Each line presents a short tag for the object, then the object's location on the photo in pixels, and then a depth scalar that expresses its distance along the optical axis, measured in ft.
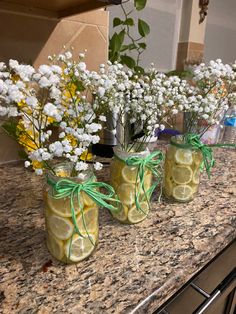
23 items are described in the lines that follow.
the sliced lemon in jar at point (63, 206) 1.33
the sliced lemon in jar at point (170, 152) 2.04
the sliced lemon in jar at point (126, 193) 1.70
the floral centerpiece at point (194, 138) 1.85
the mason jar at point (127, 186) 1.68
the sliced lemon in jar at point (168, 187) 2.09
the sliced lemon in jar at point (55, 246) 1.40
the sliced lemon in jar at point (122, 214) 1.76
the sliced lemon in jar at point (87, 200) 1.35
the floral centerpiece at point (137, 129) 1.59
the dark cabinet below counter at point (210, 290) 1.56
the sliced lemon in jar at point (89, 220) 1.37
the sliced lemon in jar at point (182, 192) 2.06
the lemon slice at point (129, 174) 1.67
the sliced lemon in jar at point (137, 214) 1.76
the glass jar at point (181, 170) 2.00
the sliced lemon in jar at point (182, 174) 2.00
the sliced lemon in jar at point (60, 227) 1.34
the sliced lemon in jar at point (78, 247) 1.38
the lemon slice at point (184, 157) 1.99
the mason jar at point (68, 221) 1.32
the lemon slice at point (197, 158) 2.00
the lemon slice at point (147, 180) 1.72
